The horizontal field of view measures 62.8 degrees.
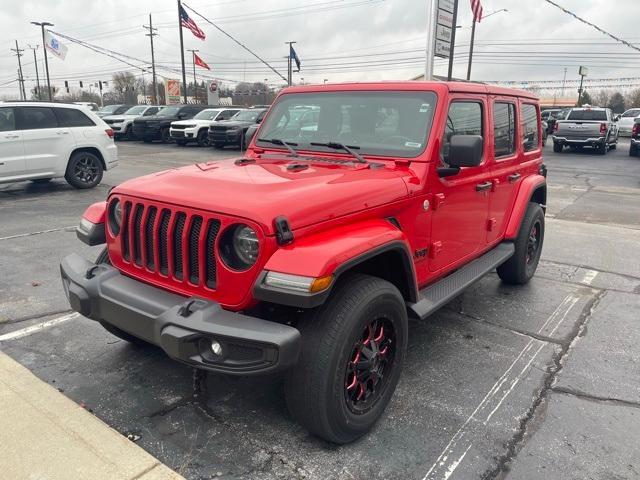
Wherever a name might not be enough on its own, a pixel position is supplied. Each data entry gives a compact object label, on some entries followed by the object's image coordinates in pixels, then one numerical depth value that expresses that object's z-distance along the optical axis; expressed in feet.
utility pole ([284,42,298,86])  113.39
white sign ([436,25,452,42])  46.71
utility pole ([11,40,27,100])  242.68
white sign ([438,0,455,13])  46.86
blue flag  105.20
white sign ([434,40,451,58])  47.44
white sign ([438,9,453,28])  47.03
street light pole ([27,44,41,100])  213.56
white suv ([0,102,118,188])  30.86
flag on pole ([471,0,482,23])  62.18
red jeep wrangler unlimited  7.89
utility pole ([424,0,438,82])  42.01
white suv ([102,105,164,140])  82.07
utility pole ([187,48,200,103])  205.87
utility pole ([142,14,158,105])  150.39
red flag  105.95
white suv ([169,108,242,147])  72.33
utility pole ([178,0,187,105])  116.57
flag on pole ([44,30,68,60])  104.32
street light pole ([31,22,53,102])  136.98
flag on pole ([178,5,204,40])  87.92
